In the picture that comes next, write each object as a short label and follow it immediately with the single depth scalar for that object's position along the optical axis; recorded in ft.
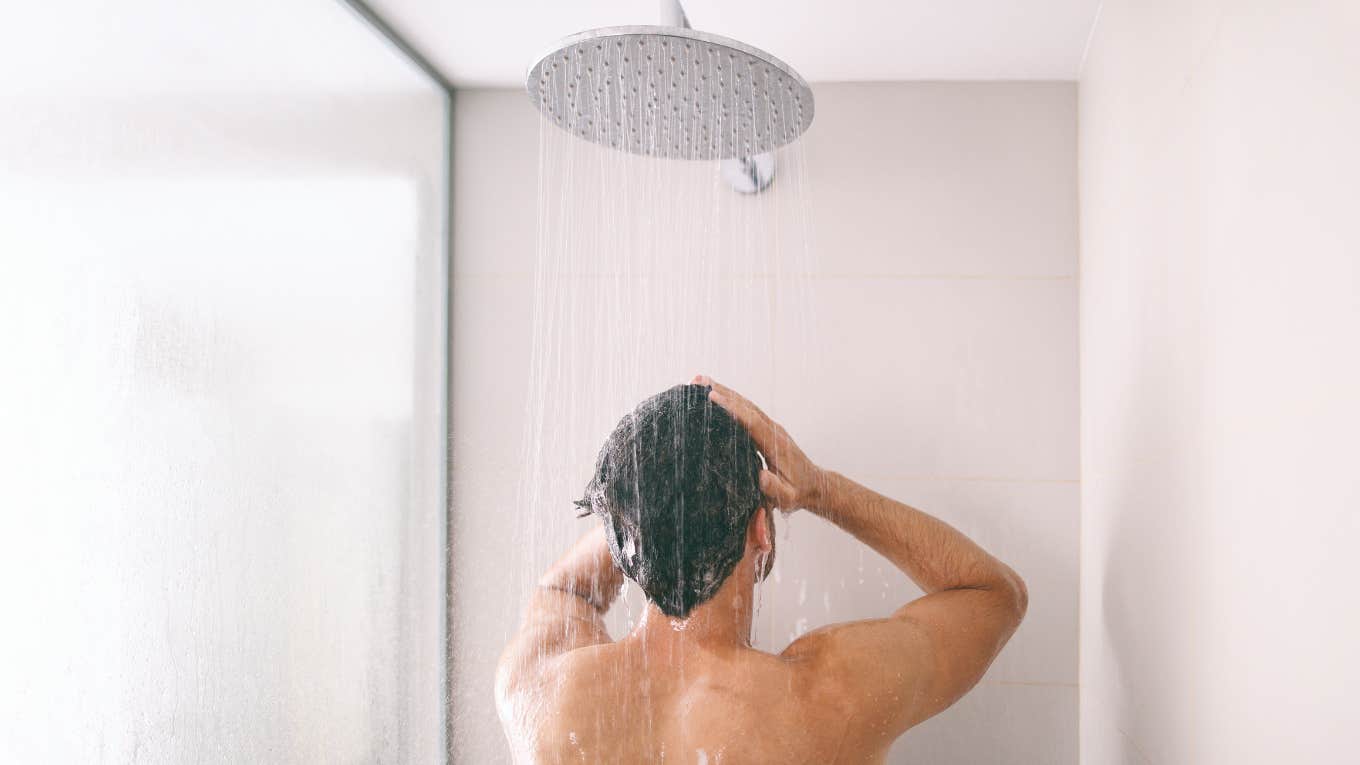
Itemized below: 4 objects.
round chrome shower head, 2.49
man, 2.81
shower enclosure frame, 4.35
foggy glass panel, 2.09
